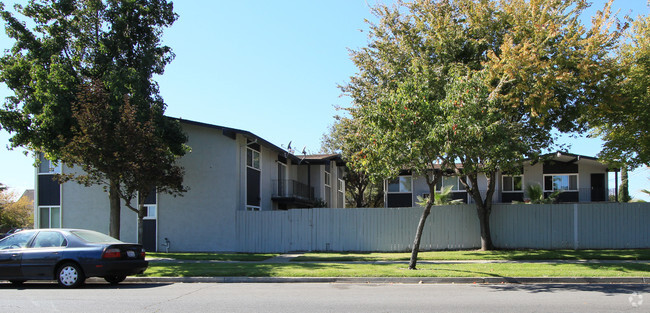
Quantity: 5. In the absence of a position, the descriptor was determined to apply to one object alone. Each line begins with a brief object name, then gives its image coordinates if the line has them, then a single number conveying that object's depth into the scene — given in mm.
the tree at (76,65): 19359
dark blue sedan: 12000
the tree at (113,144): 17281
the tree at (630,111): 18594
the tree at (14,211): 46344
